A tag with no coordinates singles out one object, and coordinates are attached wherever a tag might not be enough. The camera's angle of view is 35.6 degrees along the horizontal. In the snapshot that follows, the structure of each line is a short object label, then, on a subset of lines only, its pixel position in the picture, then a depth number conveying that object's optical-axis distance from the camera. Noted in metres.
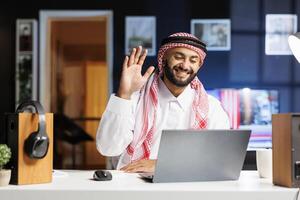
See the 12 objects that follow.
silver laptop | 1.55
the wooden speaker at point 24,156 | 1.53
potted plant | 1.49
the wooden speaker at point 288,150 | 1.52
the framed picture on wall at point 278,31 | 5.02
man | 2.09
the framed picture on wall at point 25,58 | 5.09
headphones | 1.52
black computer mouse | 1.64
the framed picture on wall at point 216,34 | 5.02
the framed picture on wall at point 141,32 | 5.05
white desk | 1.43
